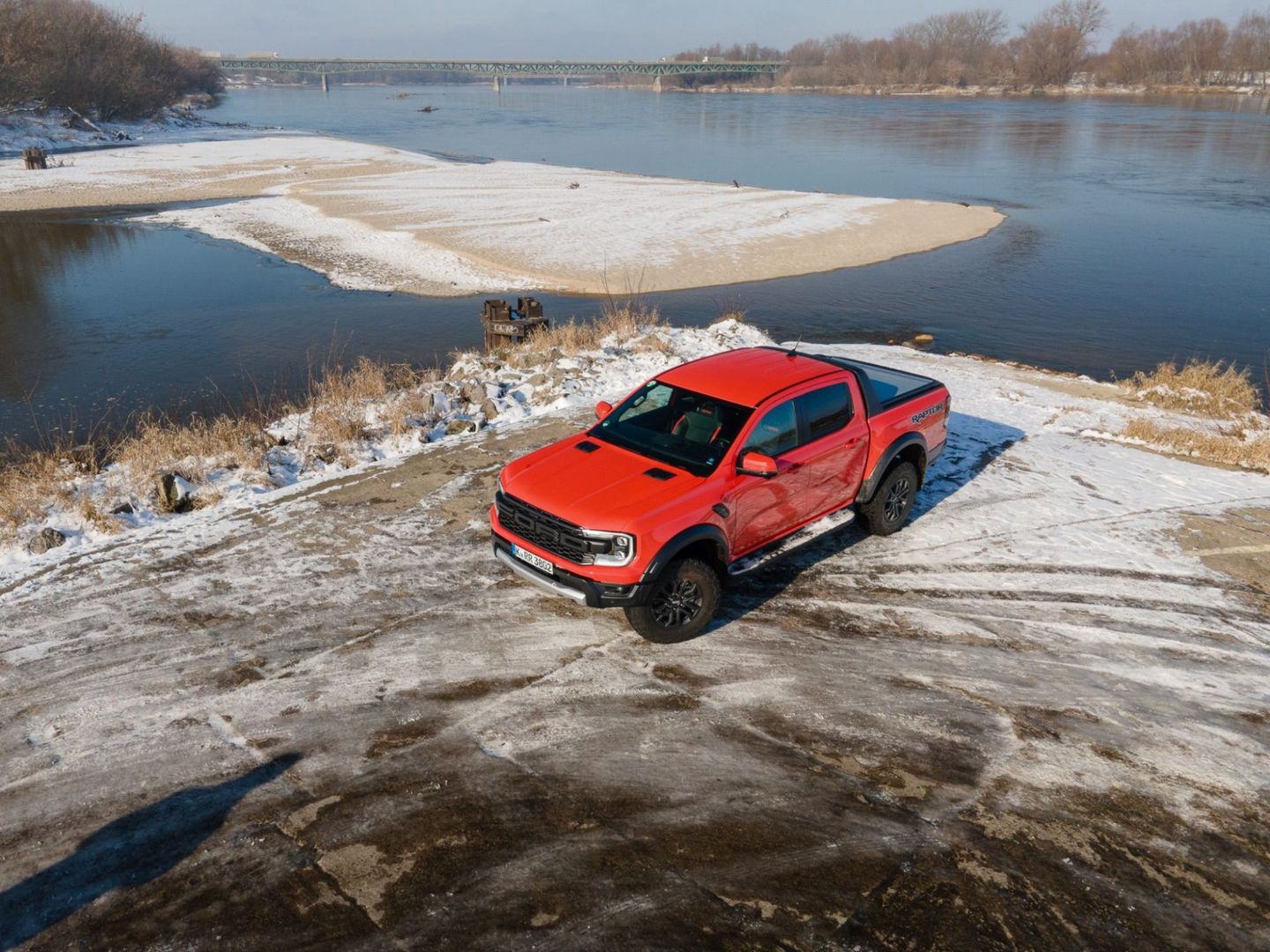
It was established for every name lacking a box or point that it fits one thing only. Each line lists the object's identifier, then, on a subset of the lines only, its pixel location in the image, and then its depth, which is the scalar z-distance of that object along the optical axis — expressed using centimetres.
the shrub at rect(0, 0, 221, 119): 5984
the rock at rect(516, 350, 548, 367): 1530
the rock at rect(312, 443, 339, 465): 1137
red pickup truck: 664
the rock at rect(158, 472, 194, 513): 991
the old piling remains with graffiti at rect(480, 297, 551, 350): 1708
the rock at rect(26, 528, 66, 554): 880
